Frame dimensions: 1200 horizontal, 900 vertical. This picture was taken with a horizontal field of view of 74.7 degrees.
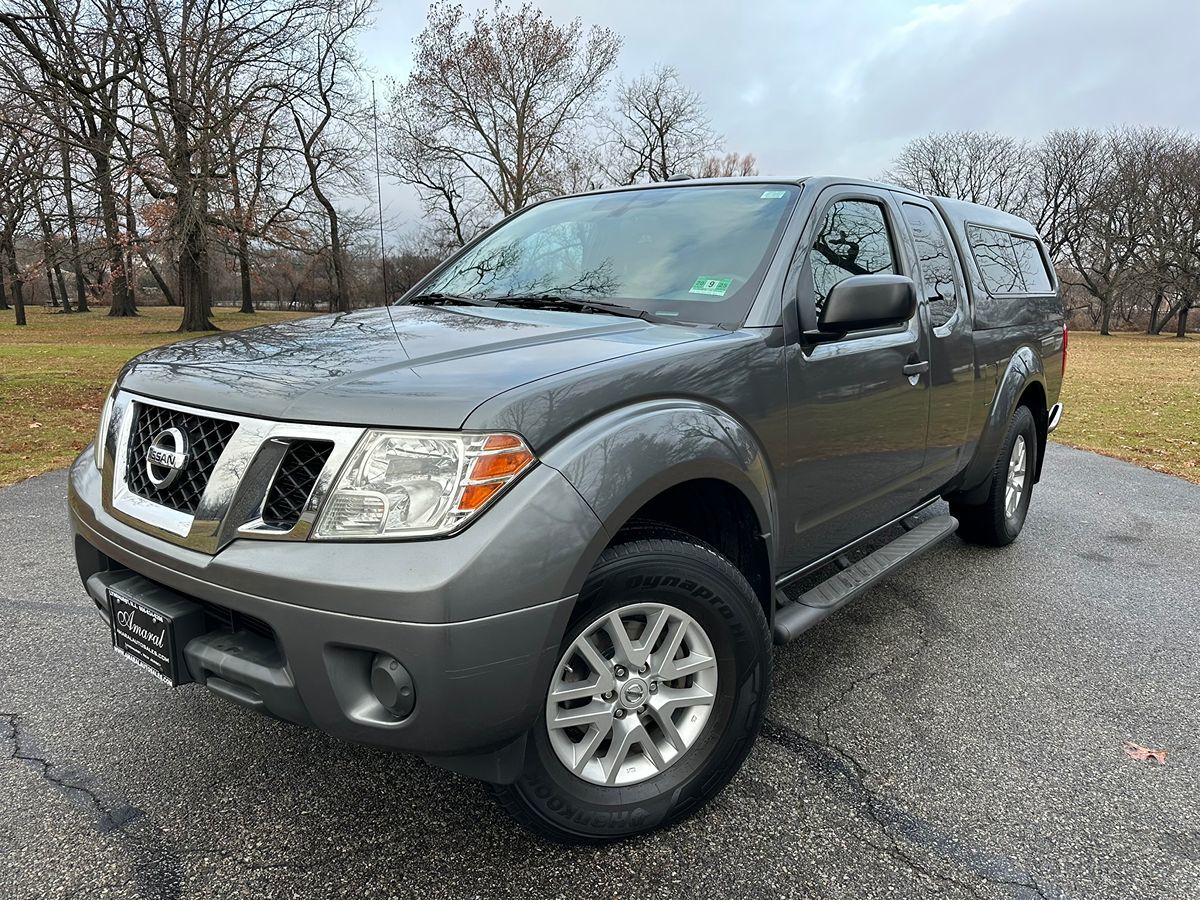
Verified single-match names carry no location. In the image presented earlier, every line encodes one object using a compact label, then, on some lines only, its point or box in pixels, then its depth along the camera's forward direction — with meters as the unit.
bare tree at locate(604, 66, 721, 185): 38.56
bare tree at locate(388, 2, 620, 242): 30.08
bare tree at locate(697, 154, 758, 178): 42.80
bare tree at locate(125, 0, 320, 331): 20.39
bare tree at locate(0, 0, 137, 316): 14.78
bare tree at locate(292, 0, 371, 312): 26.25
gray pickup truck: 1.67
